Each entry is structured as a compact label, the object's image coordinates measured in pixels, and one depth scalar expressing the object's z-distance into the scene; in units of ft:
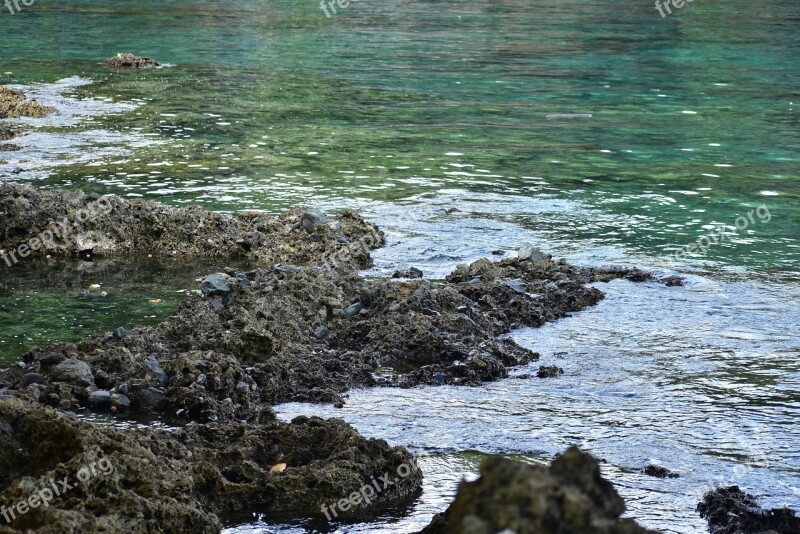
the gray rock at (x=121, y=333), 49.81
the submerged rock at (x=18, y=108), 115.55
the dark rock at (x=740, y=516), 34.94
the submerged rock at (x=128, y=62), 158.30
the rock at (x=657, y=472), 38.96
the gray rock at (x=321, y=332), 52.70
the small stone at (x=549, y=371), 49.06
